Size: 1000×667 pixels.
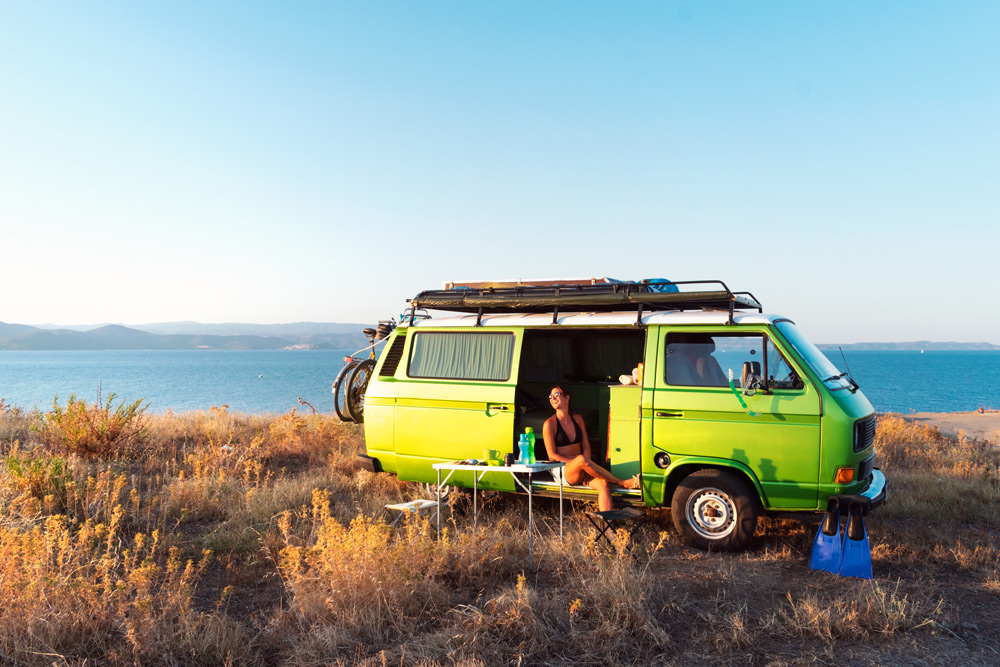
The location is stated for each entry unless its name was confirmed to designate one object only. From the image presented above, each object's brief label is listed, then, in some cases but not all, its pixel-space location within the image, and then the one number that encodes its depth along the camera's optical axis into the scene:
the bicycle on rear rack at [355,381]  9.09
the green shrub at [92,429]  9.98
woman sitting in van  6.73
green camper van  6.03
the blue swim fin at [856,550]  5.54
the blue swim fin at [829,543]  5.68
